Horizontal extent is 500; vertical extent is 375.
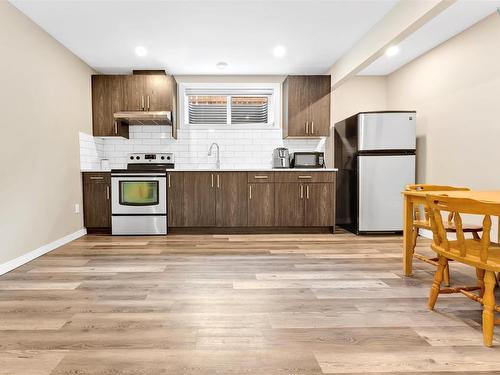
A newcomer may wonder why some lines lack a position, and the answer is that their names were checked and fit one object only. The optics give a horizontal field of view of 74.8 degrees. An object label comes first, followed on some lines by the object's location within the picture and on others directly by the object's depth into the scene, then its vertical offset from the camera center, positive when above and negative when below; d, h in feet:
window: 17.20 +3.32
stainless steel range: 14.57 -1.43
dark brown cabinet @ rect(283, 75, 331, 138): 15.96 +3.19
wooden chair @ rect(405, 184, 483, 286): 8.45 -1.60
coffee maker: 16.05 +0.52
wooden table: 8.20 -1.47
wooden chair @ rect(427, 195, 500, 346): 5.24 -1.54
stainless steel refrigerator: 14.01 +0.09
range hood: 14.88 +2.43
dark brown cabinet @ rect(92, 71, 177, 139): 15.39 +3.46
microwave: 15.84 +0.41
